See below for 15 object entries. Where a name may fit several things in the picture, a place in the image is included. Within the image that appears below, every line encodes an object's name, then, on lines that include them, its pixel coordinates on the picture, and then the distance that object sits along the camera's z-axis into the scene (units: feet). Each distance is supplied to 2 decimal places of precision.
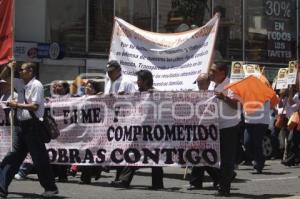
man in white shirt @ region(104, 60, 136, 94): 37.68
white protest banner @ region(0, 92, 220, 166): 34.14
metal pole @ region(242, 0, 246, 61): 109.50
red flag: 34.60
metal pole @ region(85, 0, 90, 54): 91.50
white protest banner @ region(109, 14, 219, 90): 38.22
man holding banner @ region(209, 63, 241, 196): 32.94
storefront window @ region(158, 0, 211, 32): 99.04
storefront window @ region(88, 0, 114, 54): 92.32
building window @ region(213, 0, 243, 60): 106.52
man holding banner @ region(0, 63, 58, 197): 32.27
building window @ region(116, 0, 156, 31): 95.55
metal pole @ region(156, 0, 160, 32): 99.45
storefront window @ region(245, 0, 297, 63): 111.04
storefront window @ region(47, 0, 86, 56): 88.07
